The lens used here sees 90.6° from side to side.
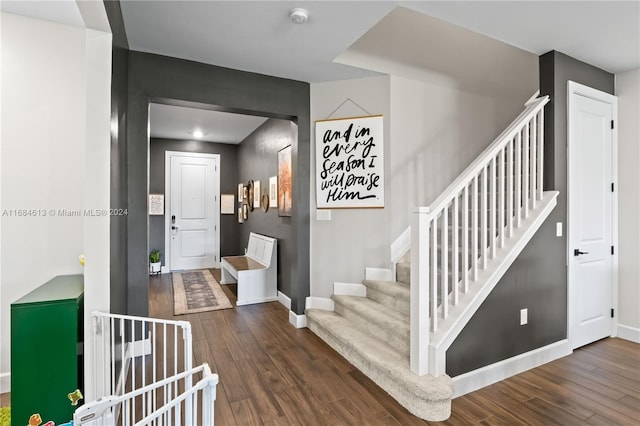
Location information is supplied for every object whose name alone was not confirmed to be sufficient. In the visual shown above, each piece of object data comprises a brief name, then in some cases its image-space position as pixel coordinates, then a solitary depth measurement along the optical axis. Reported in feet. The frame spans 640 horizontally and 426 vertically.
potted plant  19.63
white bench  13.92
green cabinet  5.54
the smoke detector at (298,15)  7.14
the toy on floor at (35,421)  3.33
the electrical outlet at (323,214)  11.41
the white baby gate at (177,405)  3.04
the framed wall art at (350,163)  10.94
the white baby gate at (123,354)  5.70
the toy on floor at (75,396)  4.07
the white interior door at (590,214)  9.34
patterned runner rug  13.35
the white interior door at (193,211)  20.85
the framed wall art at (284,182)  13.14
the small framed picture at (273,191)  14.95
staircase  6.68
